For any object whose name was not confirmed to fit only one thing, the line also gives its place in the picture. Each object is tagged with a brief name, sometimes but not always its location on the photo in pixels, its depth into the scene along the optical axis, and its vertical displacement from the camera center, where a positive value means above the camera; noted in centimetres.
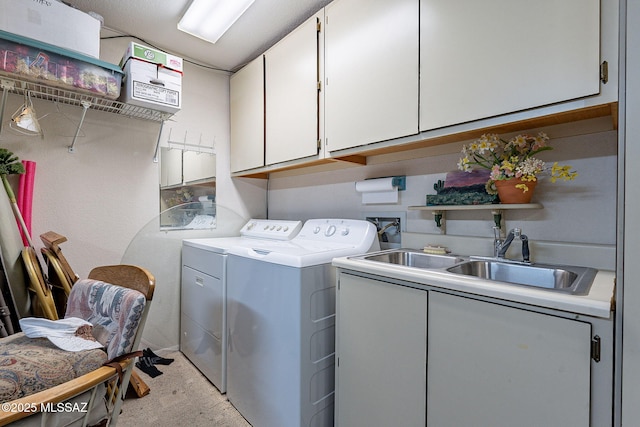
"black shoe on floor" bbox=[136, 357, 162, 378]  214 -120
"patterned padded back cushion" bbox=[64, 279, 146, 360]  112 -43
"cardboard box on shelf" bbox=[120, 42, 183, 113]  182 +86
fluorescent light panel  183 +130
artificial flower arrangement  128 +25
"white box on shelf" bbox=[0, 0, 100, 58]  145 +99
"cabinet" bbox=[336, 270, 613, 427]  81 -52
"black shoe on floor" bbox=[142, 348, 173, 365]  229 -119
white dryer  192 -61
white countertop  79 -25
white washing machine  143 -65
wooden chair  82 -56
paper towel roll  189 +14
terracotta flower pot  131 +9
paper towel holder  187 +19
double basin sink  112 -26
